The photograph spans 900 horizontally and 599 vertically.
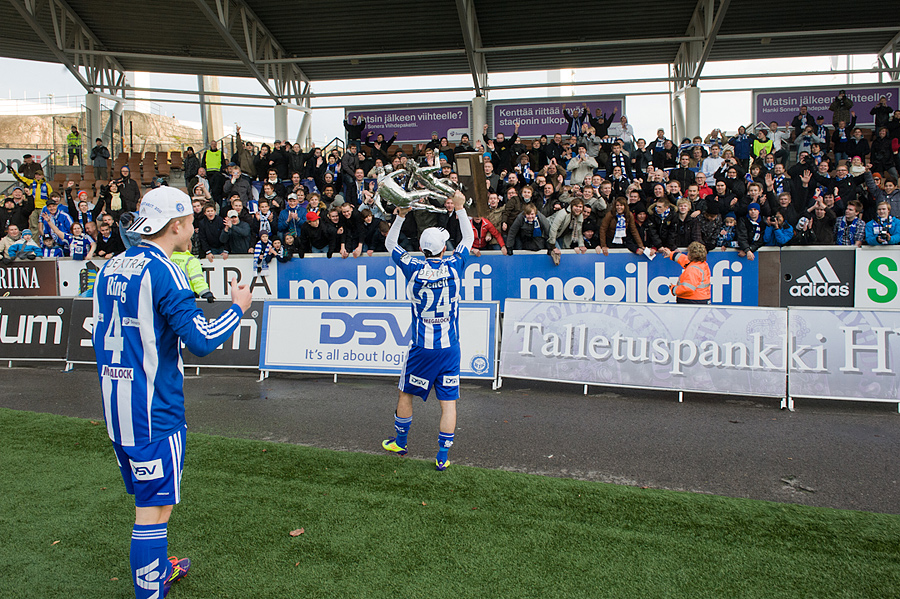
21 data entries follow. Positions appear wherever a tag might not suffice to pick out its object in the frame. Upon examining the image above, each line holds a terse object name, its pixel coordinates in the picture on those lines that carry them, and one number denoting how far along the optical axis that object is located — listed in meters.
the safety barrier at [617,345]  7.61
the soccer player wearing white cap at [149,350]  2.93
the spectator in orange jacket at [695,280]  8.67
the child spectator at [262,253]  11.57
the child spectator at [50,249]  13.52
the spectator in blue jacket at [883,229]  9.56
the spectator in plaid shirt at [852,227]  10.34
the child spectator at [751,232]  9.90
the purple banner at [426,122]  21.28
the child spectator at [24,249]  12.99
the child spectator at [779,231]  10.10
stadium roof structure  19.23
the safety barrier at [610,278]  9.73
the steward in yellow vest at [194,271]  6.69
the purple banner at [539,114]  20.30
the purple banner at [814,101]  19.12
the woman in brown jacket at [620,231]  10.24
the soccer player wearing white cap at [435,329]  5.40
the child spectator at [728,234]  10.05
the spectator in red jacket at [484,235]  10.89
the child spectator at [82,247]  12.70
